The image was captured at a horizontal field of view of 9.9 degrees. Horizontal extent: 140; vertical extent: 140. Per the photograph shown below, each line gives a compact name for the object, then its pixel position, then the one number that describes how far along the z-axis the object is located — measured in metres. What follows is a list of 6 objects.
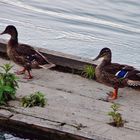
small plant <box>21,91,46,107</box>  10.66
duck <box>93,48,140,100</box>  11.90
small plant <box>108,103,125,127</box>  10.06
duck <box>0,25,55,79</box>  12.55
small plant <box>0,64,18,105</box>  10.61
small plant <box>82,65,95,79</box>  12.74
